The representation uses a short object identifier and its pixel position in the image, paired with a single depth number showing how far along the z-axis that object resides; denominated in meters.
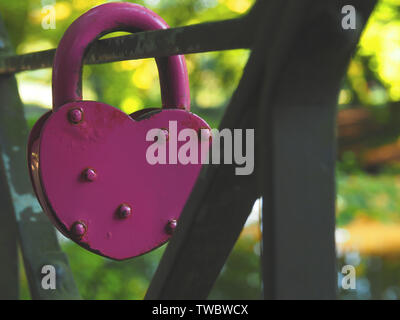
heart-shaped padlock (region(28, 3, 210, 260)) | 0.46
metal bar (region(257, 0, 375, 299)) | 0.38
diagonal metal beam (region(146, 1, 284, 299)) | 0.39
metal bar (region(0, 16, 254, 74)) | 0.40
